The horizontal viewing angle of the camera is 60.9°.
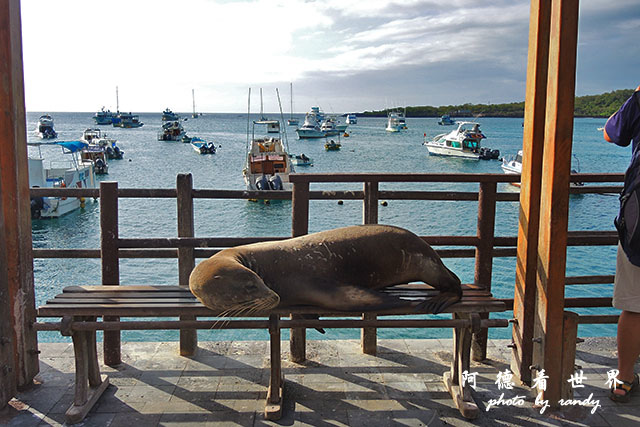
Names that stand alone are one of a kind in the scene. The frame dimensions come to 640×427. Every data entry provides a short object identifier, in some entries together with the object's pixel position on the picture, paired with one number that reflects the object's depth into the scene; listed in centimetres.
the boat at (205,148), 6729
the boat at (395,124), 12744
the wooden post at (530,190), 368
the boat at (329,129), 10006
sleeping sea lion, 334
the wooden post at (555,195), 338
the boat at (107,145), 5500
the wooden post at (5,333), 360
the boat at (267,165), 2982
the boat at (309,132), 9462
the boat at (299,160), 4747
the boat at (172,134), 9112
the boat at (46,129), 9497
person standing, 348
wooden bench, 338
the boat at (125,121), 13975
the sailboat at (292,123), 15748
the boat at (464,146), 5444
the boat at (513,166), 3519
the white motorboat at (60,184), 2593
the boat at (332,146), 7072
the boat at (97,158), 4291
